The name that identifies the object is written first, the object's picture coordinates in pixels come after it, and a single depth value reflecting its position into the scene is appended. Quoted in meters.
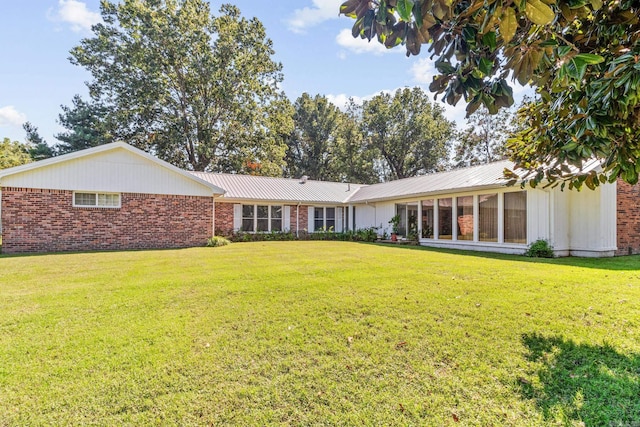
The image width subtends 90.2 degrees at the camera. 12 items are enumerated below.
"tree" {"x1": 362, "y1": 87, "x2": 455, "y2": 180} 33.91
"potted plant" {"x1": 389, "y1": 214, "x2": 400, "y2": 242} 17.53
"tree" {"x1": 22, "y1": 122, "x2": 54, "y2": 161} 26.35
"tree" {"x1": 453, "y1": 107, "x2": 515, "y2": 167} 30.25
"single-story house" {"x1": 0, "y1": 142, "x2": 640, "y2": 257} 10.88
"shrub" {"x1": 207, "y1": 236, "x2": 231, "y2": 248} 14.47
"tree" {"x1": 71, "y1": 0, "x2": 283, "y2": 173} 23.92
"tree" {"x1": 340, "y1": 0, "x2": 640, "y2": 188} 1.92
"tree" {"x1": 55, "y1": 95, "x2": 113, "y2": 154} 25.03
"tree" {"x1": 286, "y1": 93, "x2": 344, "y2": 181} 36.38
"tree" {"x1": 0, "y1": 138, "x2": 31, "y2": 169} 29.81
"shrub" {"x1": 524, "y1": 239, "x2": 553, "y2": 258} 10.49
